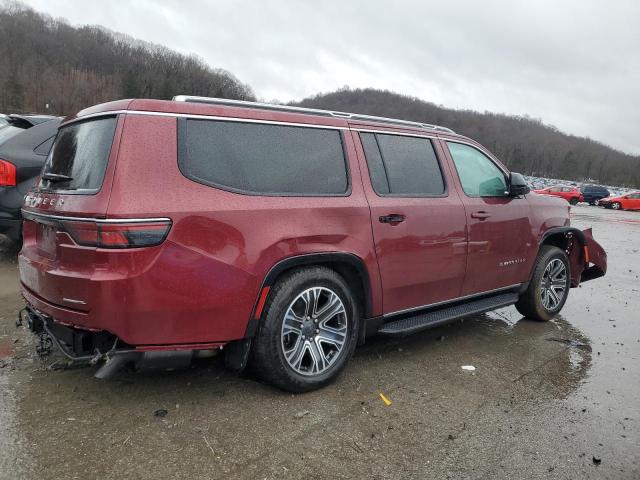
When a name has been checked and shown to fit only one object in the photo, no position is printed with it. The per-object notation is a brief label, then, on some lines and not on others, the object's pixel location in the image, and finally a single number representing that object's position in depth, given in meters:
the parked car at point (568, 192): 37.76
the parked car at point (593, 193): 40.88
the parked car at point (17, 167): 5.21
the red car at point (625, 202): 34.47
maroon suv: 2.51
